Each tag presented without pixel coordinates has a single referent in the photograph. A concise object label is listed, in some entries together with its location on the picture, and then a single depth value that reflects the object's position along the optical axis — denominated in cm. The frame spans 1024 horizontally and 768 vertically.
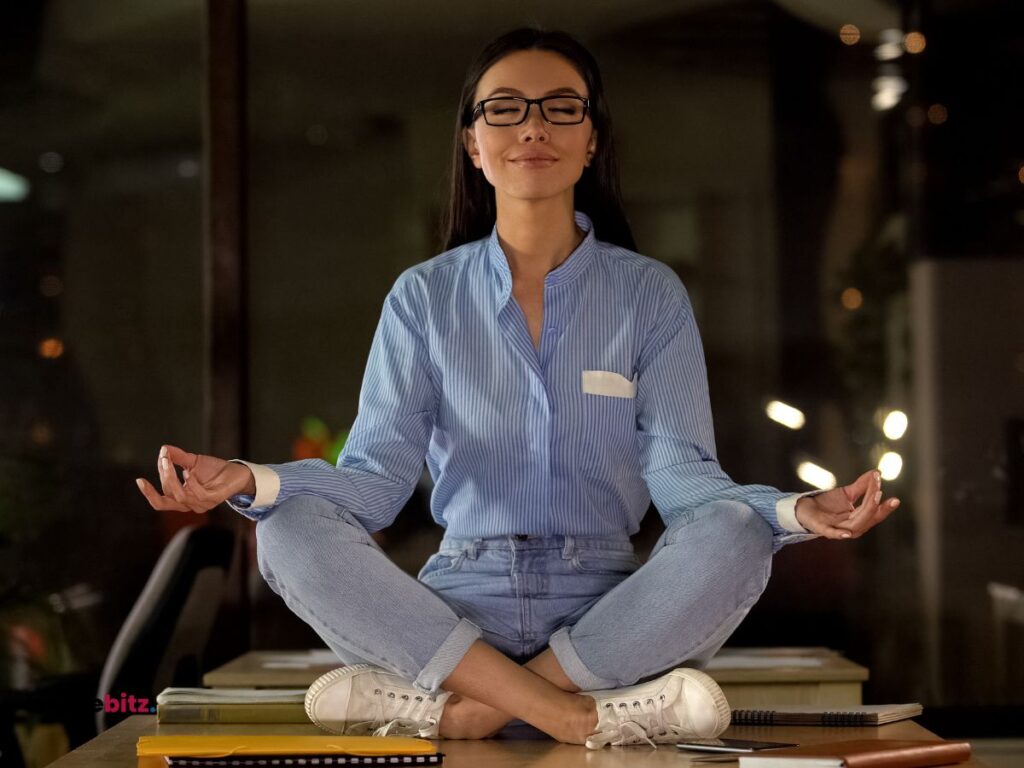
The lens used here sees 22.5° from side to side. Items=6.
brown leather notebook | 242
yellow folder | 249
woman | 262
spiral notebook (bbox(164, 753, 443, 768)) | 248
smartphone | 254
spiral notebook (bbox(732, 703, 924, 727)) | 272
